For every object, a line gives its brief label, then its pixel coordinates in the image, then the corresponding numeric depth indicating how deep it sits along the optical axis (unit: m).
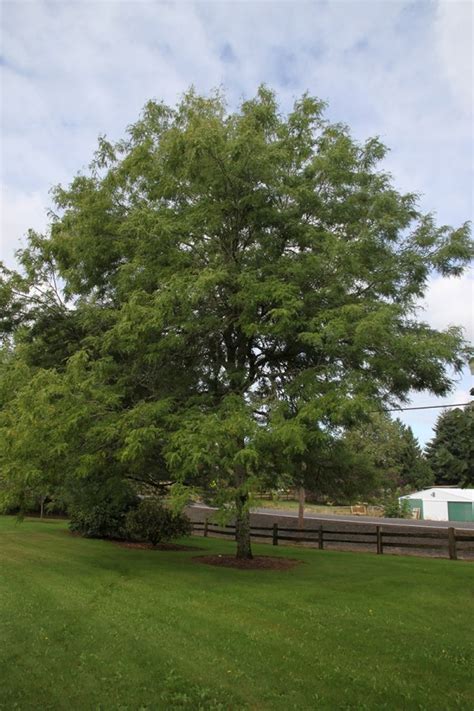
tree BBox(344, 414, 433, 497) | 15.99
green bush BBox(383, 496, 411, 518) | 43.19
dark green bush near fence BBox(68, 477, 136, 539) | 19.87
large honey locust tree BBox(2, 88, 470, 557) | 10.10
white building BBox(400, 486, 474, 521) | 45.66
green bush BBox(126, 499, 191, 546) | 18.31
